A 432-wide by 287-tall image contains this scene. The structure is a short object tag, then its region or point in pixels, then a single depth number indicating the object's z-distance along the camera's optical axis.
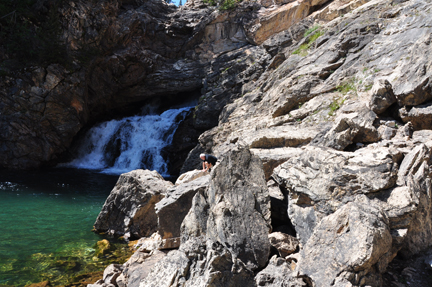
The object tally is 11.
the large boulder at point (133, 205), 10.41
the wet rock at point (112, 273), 6.70
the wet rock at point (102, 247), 8.92
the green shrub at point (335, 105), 11.93
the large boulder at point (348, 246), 4.04
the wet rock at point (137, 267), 6.41
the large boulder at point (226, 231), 4.52
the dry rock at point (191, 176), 10.43
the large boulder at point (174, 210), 8.47
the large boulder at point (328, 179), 5.54
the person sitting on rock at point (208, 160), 11.59
